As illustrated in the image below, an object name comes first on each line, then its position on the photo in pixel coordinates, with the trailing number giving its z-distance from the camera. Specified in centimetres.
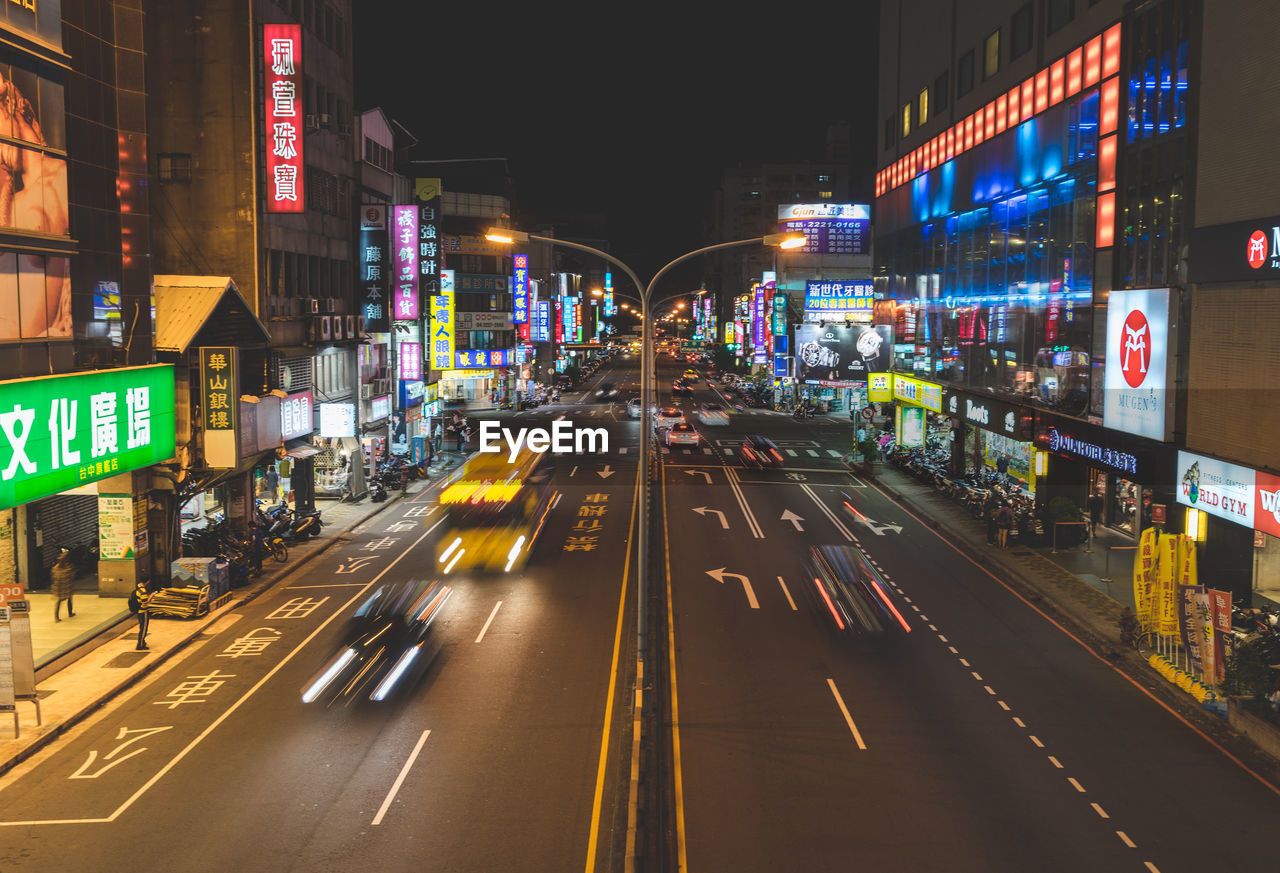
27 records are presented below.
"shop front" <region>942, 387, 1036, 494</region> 3734
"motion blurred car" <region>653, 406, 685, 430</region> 7031
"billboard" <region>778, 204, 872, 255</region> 8769
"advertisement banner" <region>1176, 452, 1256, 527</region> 2106
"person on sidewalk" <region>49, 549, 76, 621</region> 2445
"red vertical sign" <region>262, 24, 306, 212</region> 3400
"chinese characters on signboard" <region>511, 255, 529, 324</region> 9481
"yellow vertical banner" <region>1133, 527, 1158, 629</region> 2166
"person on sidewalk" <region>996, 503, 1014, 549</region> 3297
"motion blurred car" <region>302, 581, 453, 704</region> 1984
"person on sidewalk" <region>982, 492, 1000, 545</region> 3362
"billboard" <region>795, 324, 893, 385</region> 7688
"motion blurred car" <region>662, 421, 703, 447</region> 6100
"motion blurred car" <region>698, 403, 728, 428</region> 7800
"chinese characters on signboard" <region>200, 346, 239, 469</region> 2736
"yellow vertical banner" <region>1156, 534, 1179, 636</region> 2078
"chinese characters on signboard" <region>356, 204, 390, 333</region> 4606
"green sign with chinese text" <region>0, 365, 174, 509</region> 2002
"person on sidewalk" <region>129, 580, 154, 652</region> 2225
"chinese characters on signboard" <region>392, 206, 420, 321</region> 5012
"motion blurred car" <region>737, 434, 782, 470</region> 5528
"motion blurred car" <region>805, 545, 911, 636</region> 2423
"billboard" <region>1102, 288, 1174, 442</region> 2464
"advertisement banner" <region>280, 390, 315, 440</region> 3273
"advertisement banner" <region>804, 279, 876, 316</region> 7731
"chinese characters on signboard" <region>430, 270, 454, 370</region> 6844
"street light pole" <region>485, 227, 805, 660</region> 2041
